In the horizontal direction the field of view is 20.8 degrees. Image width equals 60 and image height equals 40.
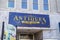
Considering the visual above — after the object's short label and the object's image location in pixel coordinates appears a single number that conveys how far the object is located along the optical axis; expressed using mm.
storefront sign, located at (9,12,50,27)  9812
